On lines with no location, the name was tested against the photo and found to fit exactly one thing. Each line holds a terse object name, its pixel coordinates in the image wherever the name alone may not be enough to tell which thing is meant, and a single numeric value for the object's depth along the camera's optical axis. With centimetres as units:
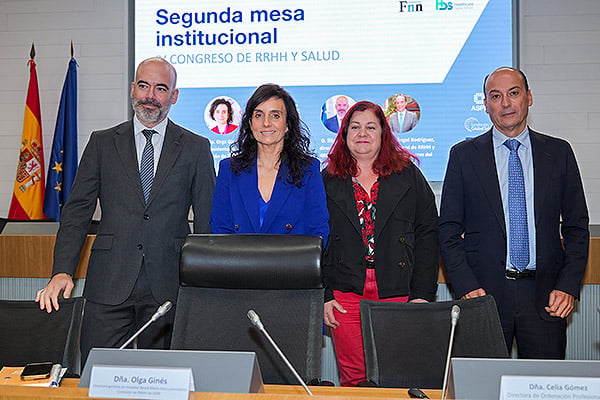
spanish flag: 437
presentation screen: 407
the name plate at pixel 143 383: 121
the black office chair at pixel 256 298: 190
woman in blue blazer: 239
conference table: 121
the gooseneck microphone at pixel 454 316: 151
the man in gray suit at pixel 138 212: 246
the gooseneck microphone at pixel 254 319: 145
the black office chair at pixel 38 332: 218
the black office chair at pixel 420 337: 195
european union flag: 432
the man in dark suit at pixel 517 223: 243
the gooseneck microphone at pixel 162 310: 155
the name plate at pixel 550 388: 117
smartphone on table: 177
